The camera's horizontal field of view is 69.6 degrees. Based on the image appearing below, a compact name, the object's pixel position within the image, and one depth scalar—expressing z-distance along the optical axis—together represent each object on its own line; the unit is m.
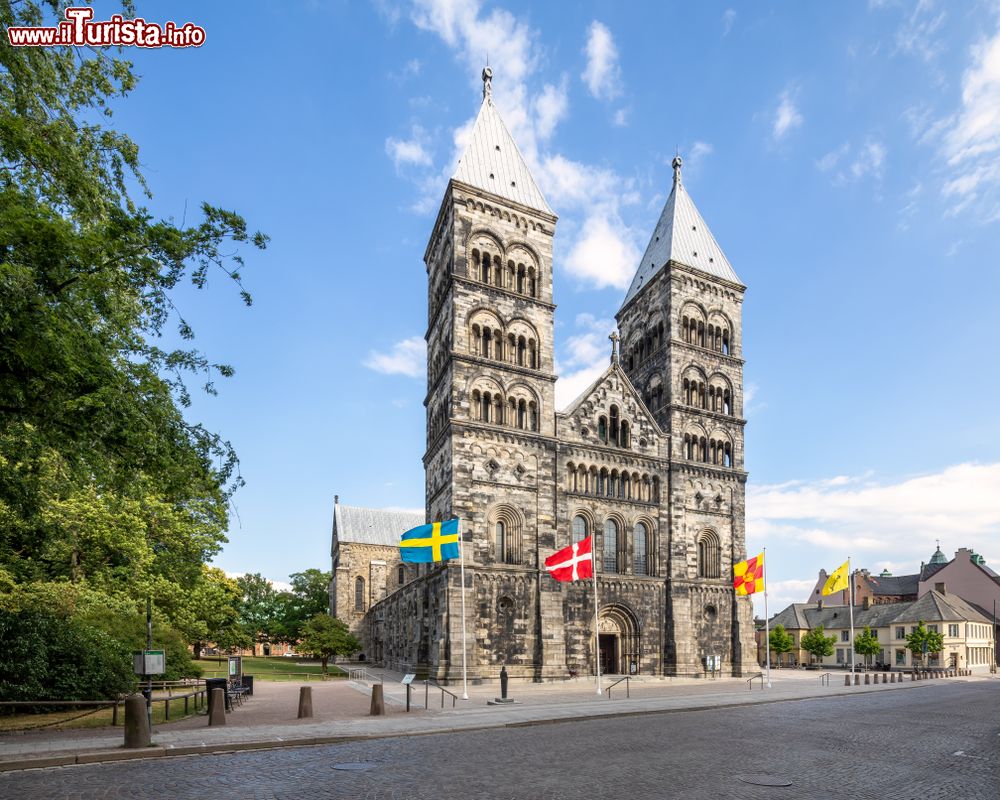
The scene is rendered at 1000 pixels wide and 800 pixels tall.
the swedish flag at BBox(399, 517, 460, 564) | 31.08
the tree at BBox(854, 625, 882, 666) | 72.44
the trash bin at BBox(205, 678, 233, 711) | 22.36
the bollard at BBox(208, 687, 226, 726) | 18.39
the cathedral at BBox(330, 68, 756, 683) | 38.91
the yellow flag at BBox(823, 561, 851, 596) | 43.92
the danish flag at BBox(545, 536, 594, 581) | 32.66
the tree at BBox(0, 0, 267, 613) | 13.09
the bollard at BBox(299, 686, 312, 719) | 19.88
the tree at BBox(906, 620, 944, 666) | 71.25
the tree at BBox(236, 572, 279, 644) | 86.68
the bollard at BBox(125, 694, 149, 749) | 14.38
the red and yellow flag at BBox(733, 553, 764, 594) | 41.00
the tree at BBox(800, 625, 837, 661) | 75.75
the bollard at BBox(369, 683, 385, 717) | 21.02
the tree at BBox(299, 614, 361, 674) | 54.91
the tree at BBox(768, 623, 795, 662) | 78.35
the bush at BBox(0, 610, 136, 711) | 19.19
